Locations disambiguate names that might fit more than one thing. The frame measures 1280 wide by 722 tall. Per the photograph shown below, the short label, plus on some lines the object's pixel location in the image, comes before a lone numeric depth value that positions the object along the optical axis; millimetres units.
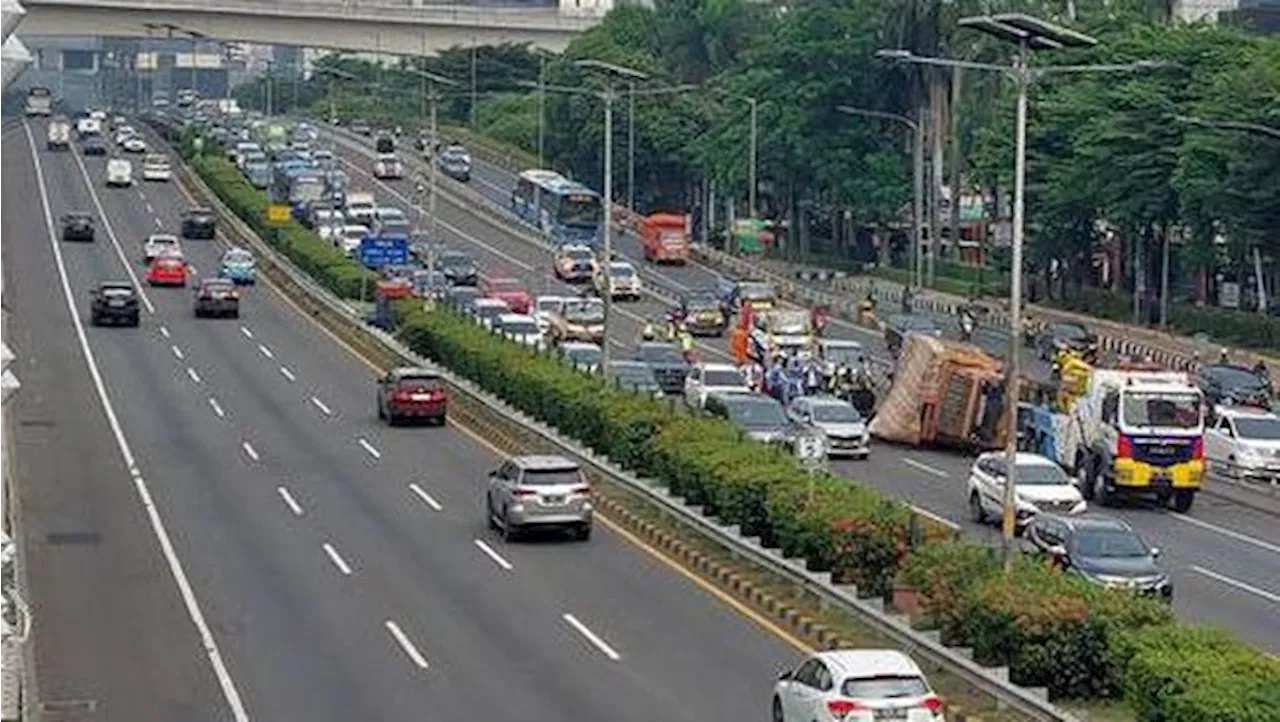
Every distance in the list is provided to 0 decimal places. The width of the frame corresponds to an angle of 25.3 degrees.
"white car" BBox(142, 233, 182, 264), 95688
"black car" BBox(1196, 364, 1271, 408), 69438
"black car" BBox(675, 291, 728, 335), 89188
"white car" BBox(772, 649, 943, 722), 28125
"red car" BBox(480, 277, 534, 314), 88812
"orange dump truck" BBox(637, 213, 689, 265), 119688
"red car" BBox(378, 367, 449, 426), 63062
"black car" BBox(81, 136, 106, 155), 149662
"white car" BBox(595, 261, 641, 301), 100375
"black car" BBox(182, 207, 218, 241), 111312
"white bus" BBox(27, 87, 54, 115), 192750
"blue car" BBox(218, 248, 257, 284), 95812
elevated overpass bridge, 144750
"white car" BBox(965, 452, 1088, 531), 48750
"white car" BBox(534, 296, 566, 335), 82188
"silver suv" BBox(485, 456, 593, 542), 45594
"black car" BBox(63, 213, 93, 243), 106188
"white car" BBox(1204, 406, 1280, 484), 59812
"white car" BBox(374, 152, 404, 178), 150750
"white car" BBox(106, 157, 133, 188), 130375
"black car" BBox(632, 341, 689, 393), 70625
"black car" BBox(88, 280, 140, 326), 82000
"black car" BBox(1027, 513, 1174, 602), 40281
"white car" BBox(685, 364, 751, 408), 65312
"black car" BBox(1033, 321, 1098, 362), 81062
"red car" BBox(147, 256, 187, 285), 93812
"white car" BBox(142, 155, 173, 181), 135238
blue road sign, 99125
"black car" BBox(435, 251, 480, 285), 99812
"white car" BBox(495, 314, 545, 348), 75500
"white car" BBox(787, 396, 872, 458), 60312
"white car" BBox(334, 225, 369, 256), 104725
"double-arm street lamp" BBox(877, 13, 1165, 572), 36906
